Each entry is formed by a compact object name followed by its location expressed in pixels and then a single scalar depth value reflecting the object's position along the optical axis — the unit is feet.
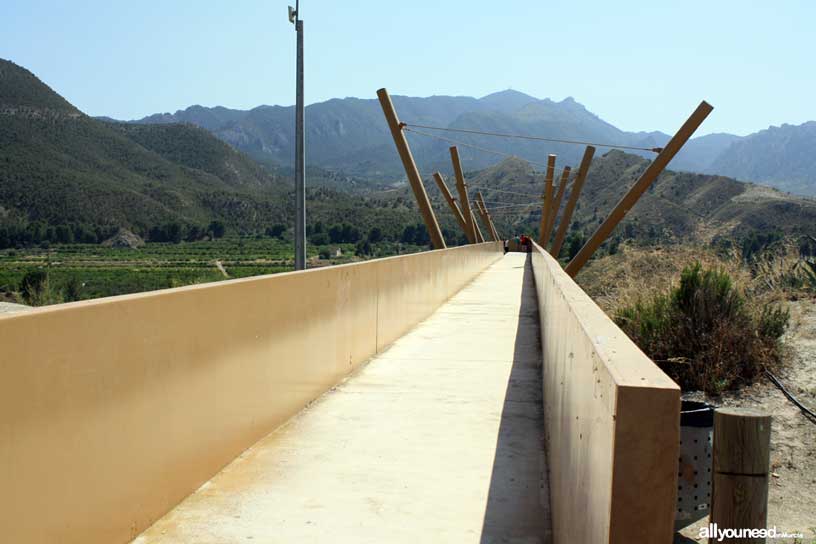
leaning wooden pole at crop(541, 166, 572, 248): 175.28
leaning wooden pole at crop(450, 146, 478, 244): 142.80
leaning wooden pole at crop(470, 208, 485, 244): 170.39
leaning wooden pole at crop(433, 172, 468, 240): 147.64
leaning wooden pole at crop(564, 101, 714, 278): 100.07
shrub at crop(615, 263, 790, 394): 44.39
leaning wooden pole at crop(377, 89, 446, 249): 86.84
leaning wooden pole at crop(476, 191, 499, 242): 221.66
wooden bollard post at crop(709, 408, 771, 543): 9.69
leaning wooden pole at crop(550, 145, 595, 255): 146.41
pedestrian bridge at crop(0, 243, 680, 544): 10.12
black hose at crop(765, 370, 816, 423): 37.96
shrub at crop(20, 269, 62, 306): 73.40
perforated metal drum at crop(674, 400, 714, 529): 15.83
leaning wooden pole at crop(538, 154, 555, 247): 166.71
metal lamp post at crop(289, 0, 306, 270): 55.45
